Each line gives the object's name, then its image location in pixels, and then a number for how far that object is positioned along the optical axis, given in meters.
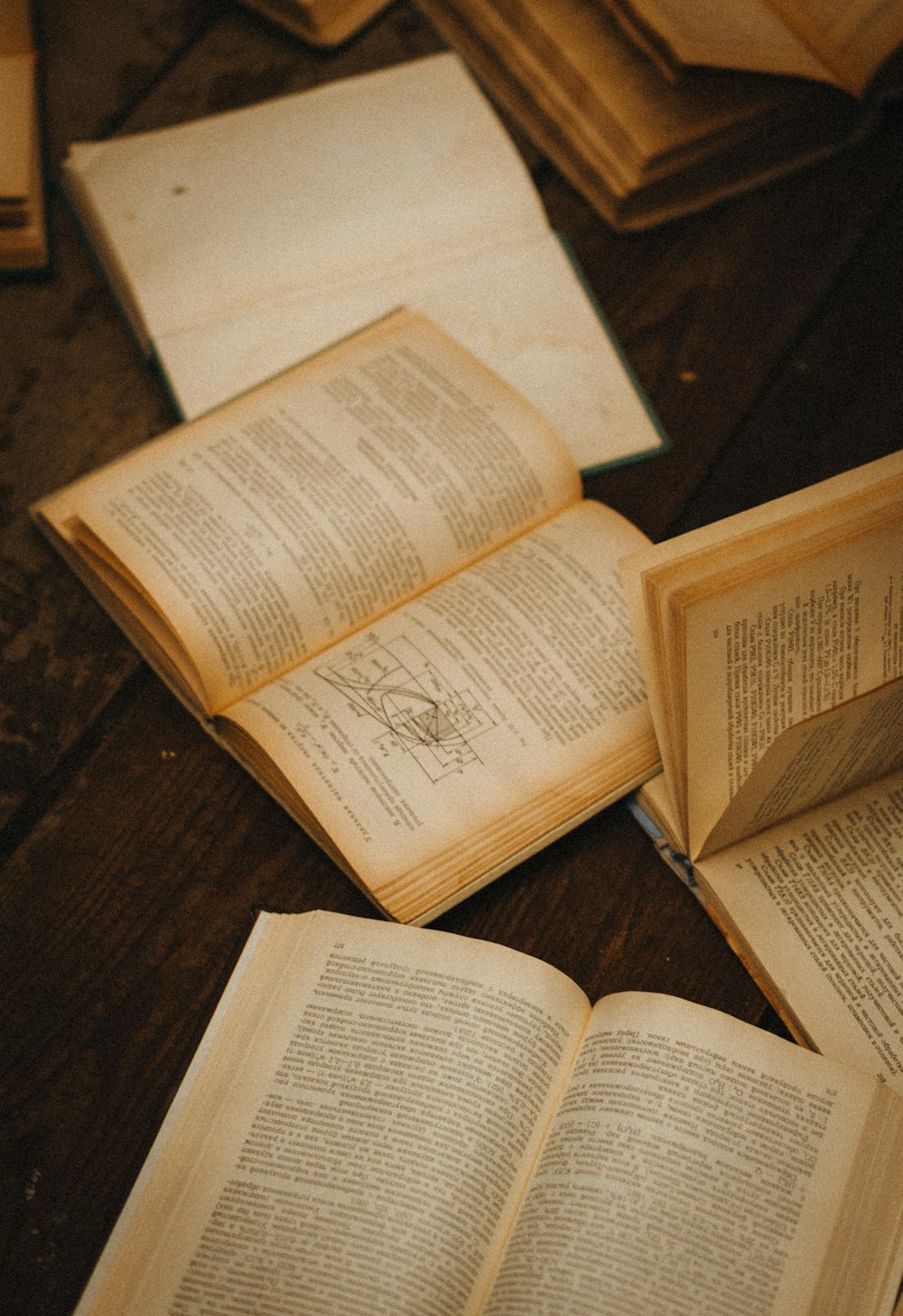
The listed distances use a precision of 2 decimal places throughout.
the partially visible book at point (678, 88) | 0.87
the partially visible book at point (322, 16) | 1.05
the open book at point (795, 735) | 0.62
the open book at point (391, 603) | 0.67
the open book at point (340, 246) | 0.88
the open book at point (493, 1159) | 0.56
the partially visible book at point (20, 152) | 0.90
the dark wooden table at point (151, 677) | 0.64
